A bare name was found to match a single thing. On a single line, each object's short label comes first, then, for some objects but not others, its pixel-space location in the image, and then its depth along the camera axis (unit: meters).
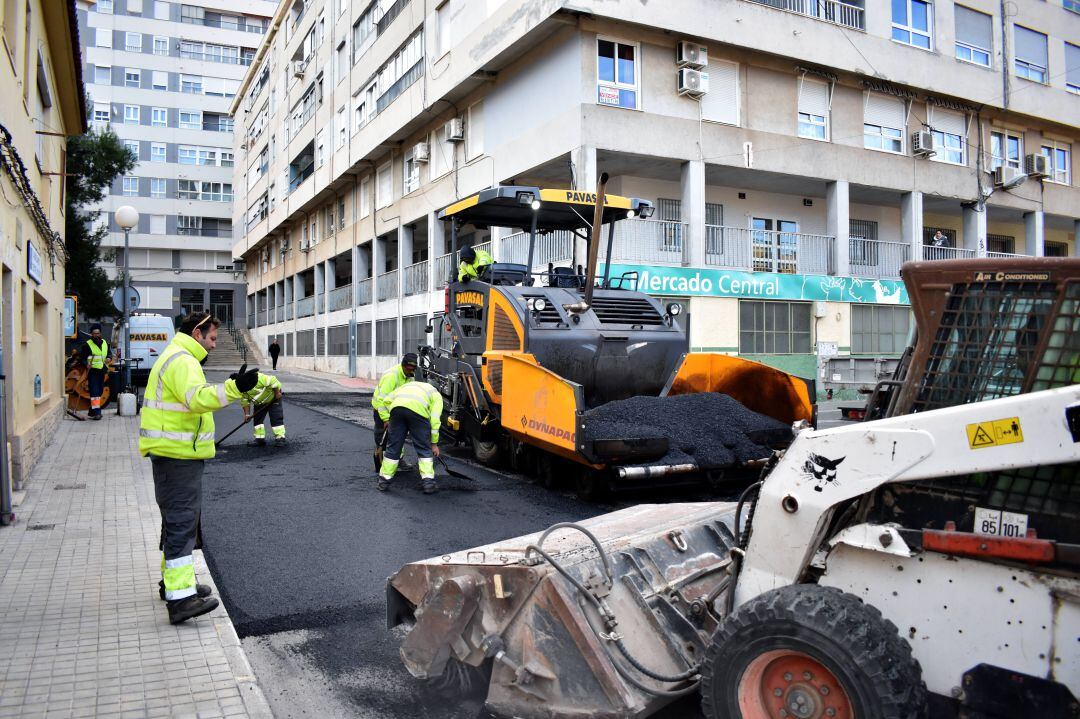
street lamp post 14.94
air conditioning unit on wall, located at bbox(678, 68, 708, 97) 18.22
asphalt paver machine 7.11
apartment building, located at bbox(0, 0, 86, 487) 8.22
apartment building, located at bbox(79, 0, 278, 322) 52.47
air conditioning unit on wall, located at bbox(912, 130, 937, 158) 21.73
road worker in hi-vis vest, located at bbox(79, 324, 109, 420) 14.60
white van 20.97
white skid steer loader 2.35
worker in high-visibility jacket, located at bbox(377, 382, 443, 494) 8.13
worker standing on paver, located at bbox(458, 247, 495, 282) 9.66
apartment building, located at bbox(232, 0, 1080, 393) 18.03
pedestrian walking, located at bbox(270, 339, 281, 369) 38.28
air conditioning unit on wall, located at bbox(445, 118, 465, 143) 22.09
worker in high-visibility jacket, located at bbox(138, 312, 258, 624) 4.30
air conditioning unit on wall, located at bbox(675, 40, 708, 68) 18.22
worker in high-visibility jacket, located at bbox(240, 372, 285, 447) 10.53
